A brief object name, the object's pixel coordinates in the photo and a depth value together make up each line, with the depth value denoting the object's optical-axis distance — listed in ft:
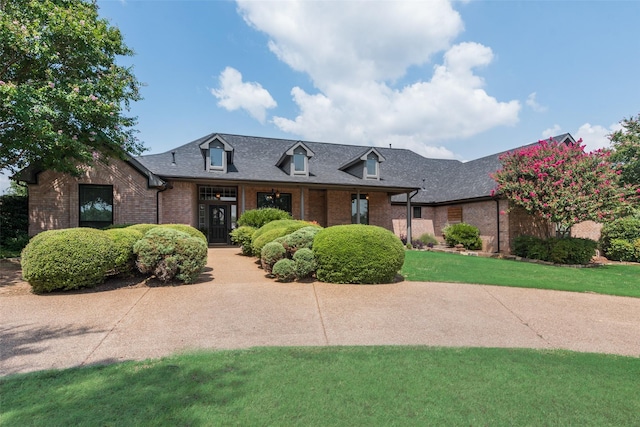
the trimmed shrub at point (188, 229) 33.62
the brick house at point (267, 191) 45.14
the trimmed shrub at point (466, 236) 57.16
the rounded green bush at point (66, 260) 21.18
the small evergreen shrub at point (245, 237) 40.88
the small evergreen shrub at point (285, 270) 25.73
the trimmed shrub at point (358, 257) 25.18
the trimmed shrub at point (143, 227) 29.97
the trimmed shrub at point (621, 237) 49.16
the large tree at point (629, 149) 63.77
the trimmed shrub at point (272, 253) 27.58
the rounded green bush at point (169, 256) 24.20
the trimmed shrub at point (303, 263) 25.93
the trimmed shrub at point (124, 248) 24.04
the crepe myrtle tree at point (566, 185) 41.68
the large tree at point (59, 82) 26.30
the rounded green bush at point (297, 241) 28.12
